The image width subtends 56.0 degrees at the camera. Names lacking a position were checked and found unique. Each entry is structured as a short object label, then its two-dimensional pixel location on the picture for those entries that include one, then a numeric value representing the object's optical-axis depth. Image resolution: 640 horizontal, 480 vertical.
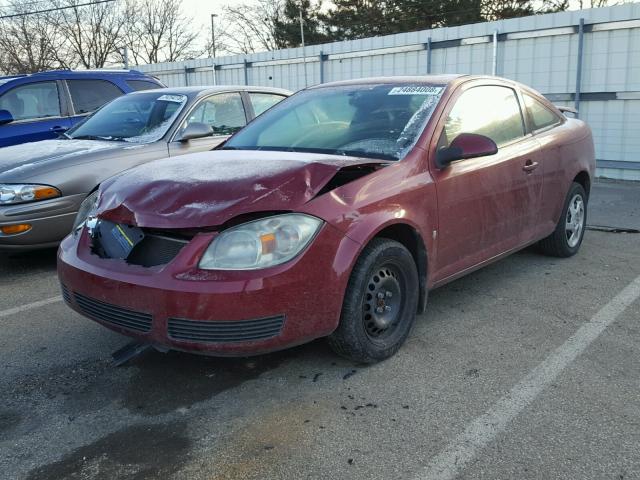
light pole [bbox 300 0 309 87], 14.55
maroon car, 2.73
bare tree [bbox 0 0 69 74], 34.81
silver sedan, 4.82
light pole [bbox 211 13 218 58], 51.50
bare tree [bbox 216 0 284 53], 47.02
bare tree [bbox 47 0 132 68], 39.09
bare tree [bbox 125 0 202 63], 45.50
